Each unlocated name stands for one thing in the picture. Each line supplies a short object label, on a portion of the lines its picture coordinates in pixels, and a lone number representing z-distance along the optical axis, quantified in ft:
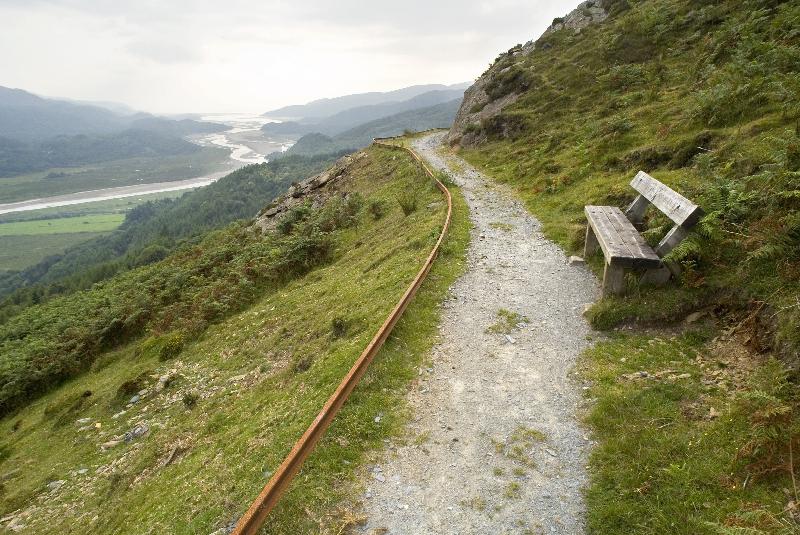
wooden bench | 25.84
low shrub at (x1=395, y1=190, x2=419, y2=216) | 61.09
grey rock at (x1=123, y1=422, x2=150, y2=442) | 34.58
